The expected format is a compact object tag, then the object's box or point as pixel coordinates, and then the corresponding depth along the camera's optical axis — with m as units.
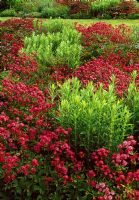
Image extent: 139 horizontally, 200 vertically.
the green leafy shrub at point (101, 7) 20.81
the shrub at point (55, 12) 20.98
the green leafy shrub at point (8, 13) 21.61
